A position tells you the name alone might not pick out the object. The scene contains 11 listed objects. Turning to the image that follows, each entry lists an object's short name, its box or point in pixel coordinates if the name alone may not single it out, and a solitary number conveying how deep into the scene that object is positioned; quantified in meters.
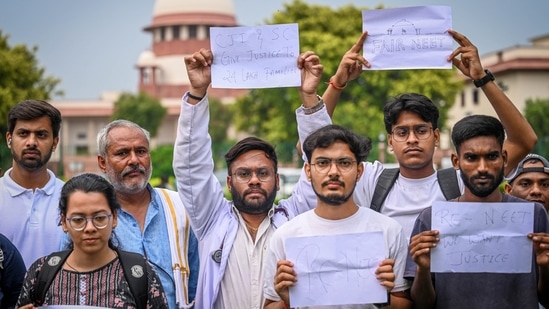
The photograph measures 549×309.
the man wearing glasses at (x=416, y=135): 4.85
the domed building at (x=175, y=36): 77.06
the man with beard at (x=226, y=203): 4.84
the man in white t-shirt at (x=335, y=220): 4.34
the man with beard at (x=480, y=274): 4.27
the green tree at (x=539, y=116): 44.34
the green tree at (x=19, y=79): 35.78
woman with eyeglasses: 4.27
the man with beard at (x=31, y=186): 5.16
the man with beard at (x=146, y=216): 5.02
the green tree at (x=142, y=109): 58.91
